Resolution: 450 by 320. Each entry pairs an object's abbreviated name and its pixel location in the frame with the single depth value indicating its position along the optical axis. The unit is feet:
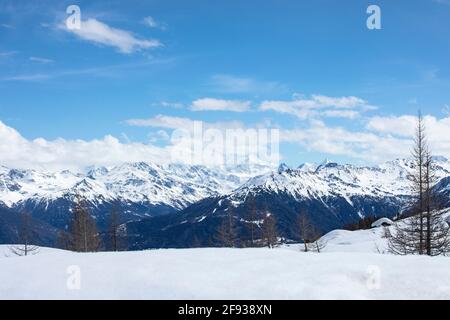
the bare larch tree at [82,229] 171.63
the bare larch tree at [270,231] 169.89
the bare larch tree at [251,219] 165.08
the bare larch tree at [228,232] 162.91
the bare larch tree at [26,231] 167.58
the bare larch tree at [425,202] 96.94
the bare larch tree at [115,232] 186.50
